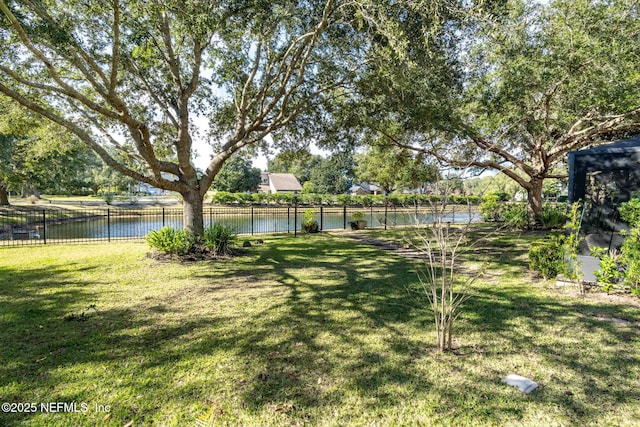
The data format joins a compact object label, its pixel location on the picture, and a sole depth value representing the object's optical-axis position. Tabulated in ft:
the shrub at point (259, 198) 103.15
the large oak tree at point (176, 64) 16.26
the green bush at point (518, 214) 42.55
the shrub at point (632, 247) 14.03
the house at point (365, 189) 181.68
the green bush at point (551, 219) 42.34
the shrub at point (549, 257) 17.76
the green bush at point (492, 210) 57.26
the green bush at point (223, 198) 95.91
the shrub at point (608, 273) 15.29
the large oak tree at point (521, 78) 22.57
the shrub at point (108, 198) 89.15
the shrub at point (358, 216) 48.21
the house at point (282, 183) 168.29
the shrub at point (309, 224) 42.63
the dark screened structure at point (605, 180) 16.14
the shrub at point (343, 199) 108.55
